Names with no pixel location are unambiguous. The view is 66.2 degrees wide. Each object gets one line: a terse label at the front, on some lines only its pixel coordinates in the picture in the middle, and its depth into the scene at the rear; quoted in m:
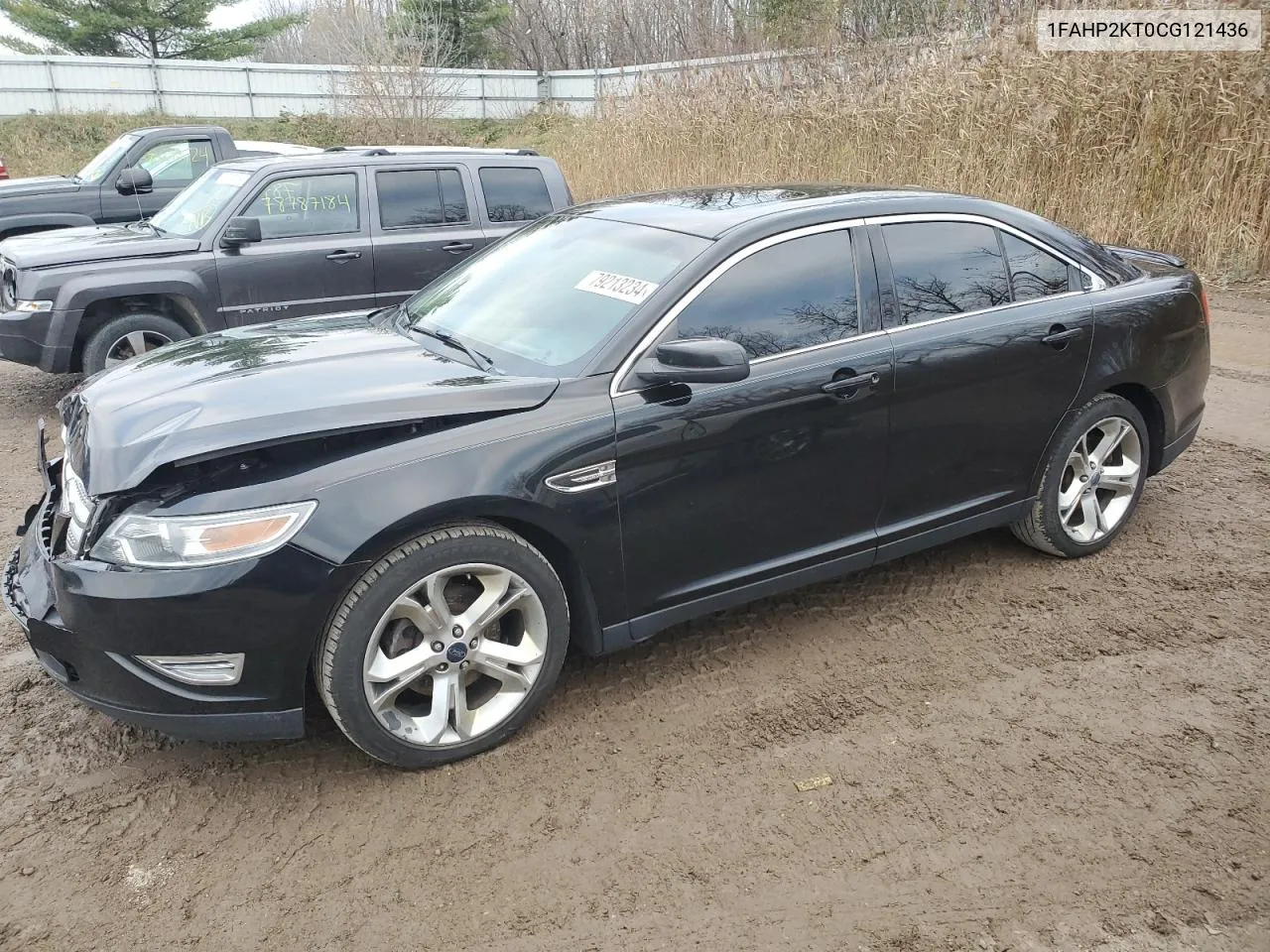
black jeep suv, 6.80
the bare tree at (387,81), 23.64
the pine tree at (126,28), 32.78
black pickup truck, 10.41
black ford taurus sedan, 2.78
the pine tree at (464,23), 36.38
